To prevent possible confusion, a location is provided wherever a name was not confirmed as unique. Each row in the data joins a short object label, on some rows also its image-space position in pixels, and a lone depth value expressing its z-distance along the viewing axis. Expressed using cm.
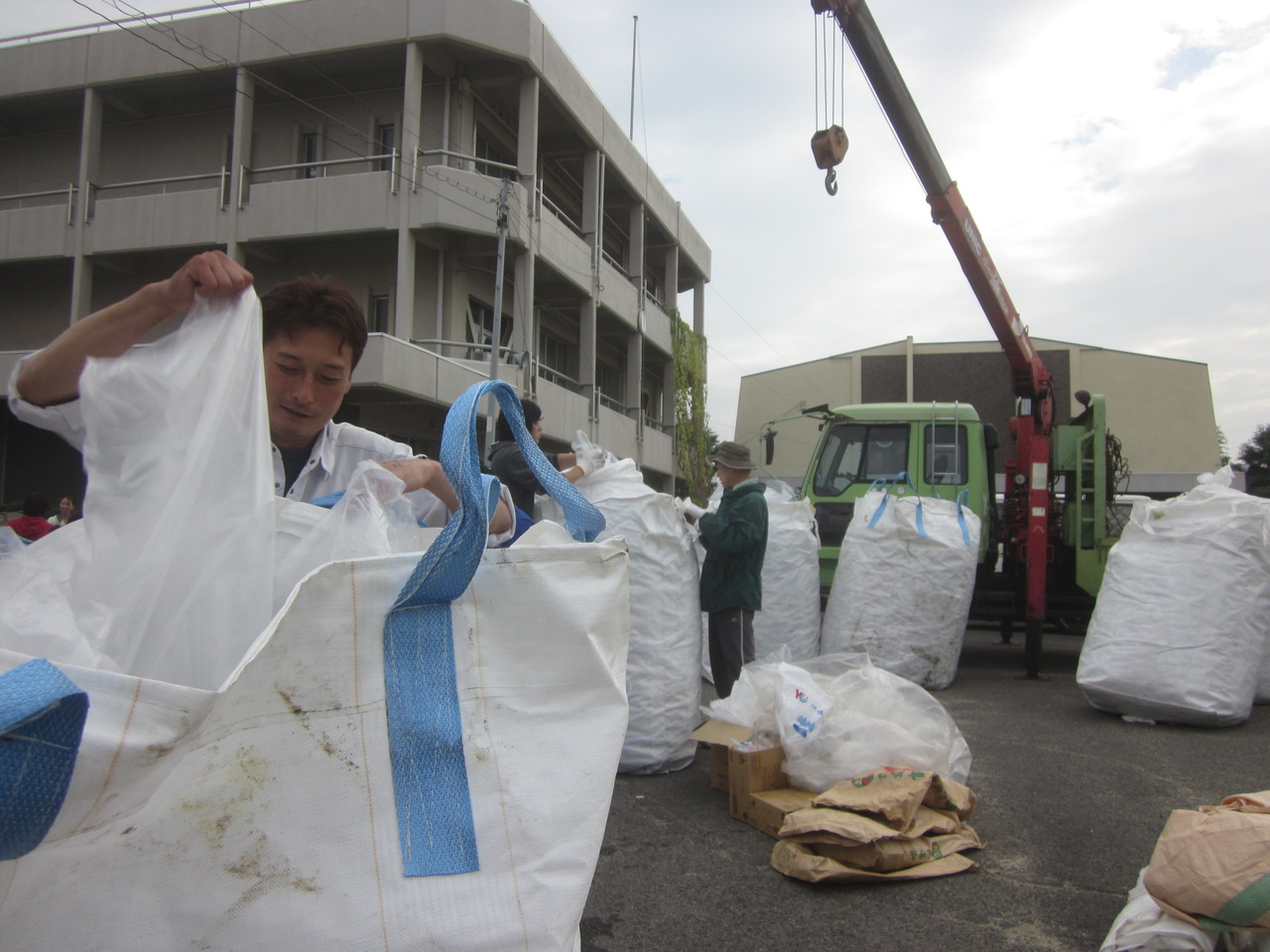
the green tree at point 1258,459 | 3412
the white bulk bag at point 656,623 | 361
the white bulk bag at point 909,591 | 553
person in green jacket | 421
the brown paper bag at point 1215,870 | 167
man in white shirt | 121
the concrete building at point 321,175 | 1223
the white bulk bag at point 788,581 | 539
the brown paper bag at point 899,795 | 267
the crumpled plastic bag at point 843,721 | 308
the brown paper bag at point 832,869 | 249
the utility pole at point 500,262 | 1105
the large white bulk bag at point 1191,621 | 433
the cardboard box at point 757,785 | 294
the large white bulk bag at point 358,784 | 68
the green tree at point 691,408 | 2113
